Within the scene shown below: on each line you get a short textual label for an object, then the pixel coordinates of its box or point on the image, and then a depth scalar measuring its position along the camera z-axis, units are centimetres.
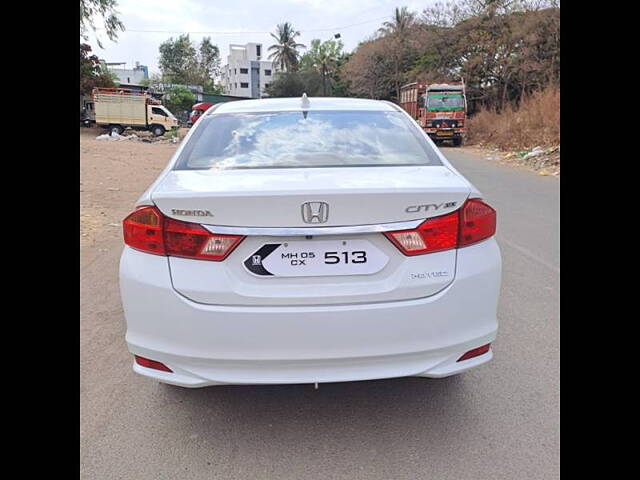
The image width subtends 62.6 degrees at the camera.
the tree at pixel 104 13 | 2894
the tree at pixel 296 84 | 6425
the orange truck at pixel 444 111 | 2559
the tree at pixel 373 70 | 4400
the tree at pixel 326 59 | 6475
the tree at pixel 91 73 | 3544
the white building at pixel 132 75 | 8049
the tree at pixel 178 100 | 5328
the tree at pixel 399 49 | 4212
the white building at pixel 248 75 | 9319
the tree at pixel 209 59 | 8961
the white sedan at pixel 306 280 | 230
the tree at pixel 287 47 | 7606
